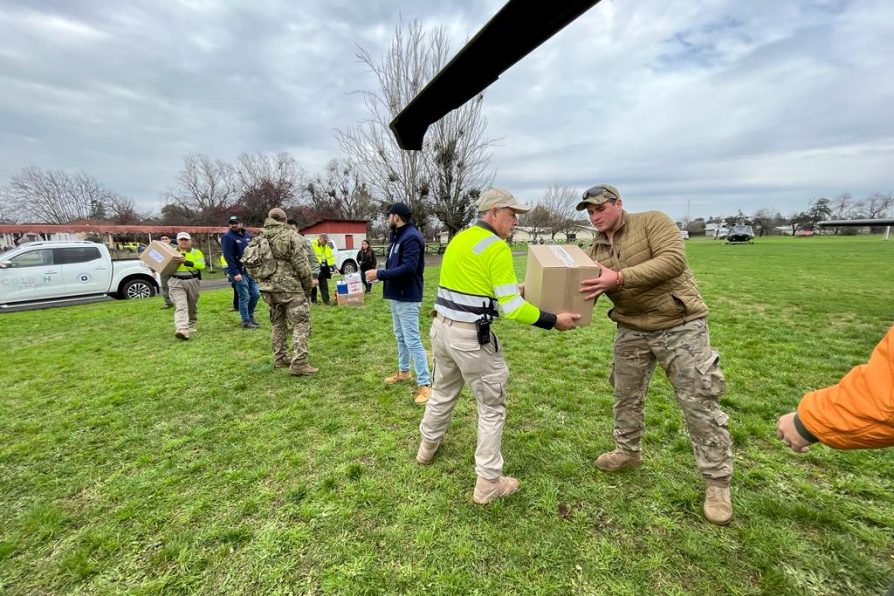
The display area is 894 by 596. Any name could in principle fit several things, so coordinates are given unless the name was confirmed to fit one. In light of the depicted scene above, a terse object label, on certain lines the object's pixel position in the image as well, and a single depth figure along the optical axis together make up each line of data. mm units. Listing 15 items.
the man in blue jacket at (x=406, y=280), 3764
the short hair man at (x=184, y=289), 6324
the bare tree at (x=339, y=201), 40281
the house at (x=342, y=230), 27031
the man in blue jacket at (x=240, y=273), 6949
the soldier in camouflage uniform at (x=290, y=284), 4535
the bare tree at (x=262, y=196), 34781
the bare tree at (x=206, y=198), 39562
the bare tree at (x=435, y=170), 14750
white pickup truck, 9883
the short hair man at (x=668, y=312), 2176
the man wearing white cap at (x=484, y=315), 2225
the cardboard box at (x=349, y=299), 9305
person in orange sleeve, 1066
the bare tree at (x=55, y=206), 35188
